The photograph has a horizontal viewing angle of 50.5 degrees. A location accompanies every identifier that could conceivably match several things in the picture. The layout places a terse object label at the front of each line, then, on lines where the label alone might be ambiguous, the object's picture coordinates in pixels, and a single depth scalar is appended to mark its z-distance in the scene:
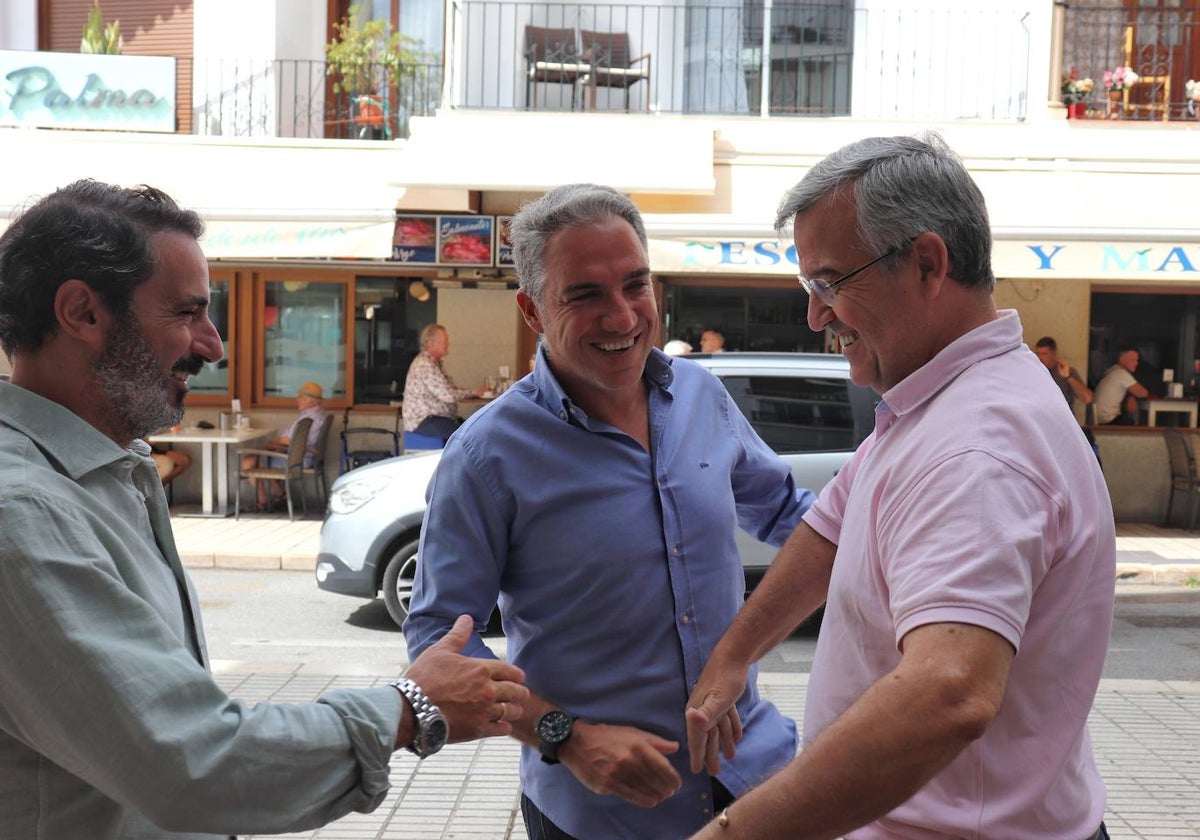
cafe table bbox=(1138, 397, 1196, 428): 13.73
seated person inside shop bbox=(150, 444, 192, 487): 13.55
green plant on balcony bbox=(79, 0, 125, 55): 14.13
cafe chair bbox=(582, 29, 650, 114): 13.66
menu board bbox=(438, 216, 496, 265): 12.97
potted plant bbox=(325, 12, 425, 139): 14.06
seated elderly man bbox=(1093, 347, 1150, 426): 13.51
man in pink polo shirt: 1.46
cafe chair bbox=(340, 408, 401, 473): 13.69
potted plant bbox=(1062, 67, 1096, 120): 13.30
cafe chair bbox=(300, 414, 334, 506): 13.44
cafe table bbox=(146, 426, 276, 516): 12.98
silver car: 8.14
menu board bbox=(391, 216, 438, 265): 12.98
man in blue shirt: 2.38
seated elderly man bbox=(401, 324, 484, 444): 12.00
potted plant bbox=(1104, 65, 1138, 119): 13.33
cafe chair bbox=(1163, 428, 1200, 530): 12.88
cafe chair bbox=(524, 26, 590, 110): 13.84
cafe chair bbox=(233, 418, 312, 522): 12.91
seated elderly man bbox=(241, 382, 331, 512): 13.34
